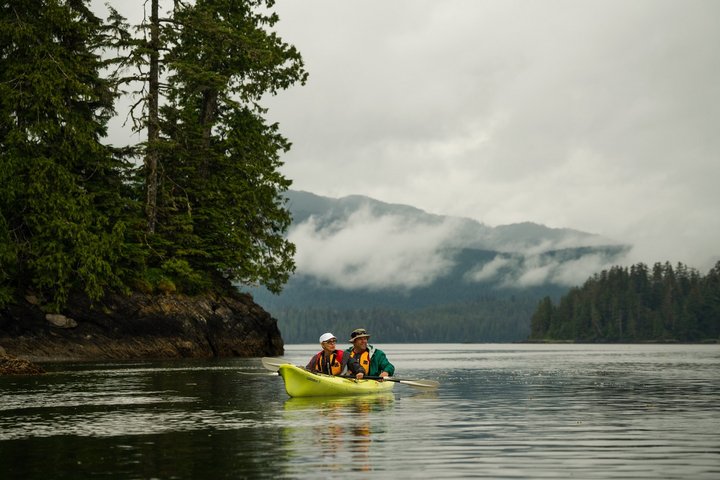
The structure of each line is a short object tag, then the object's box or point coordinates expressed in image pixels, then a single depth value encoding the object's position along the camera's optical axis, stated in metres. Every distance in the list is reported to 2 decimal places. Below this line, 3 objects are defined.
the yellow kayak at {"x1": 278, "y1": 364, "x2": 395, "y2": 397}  26.25
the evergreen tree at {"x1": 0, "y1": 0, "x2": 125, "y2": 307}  46.91
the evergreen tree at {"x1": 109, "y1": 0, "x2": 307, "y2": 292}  55.72
